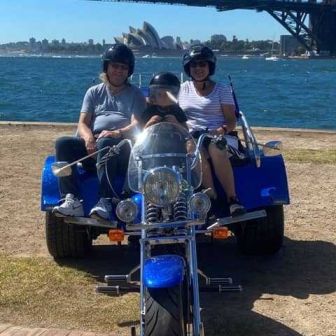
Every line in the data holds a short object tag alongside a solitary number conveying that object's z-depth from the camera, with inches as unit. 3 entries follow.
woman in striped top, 211.5
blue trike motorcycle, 135.0
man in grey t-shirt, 191.5
